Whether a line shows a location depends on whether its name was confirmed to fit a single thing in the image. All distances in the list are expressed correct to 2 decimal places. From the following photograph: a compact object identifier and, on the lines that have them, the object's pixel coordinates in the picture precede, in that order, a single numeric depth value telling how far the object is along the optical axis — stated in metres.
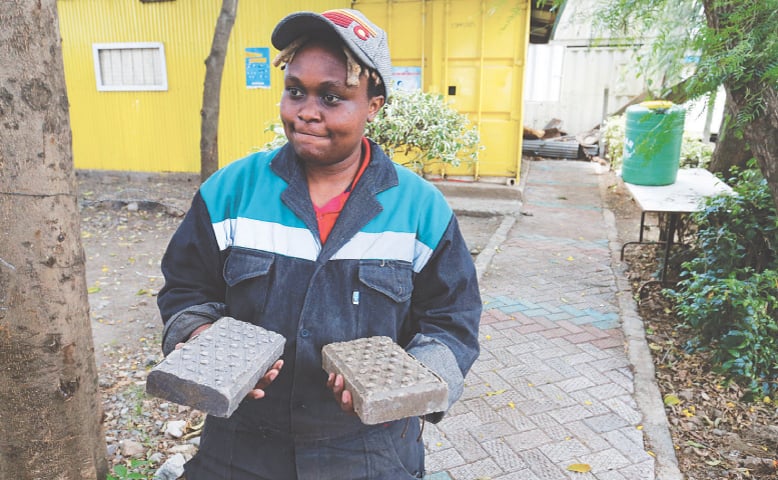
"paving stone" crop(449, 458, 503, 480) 3.21
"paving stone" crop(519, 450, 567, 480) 3.19
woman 1.59
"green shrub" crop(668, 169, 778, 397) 3.92
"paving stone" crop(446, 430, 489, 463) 3.38
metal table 5.70
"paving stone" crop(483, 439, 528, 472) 3.28
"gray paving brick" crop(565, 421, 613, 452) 3.46
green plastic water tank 6.96
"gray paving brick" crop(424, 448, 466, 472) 3.29
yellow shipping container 9.34
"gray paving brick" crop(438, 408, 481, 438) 3.64
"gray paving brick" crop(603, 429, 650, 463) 3.36
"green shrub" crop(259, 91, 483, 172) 6.25
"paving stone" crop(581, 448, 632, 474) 3.26
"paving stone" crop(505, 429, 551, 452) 3.45
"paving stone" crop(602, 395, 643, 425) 3.75
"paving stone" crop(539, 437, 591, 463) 3.35
